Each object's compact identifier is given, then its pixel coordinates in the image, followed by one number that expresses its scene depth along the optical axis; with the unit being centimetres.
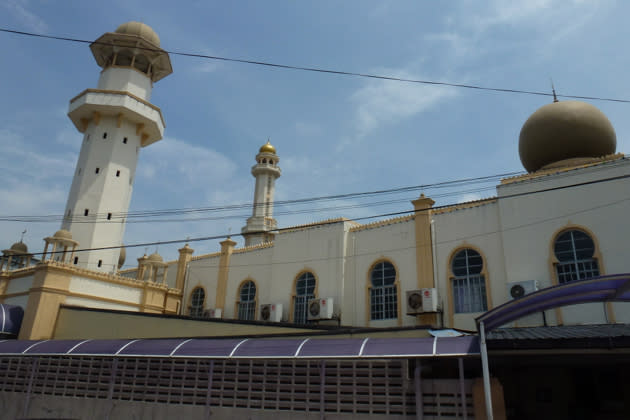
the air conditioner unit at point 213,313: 2437
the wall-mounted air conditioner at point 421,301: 1691
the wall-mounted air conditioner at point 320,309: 1952
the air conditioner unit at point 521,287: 1505
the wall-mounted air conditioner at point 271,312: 2127
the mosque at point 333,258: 1507
